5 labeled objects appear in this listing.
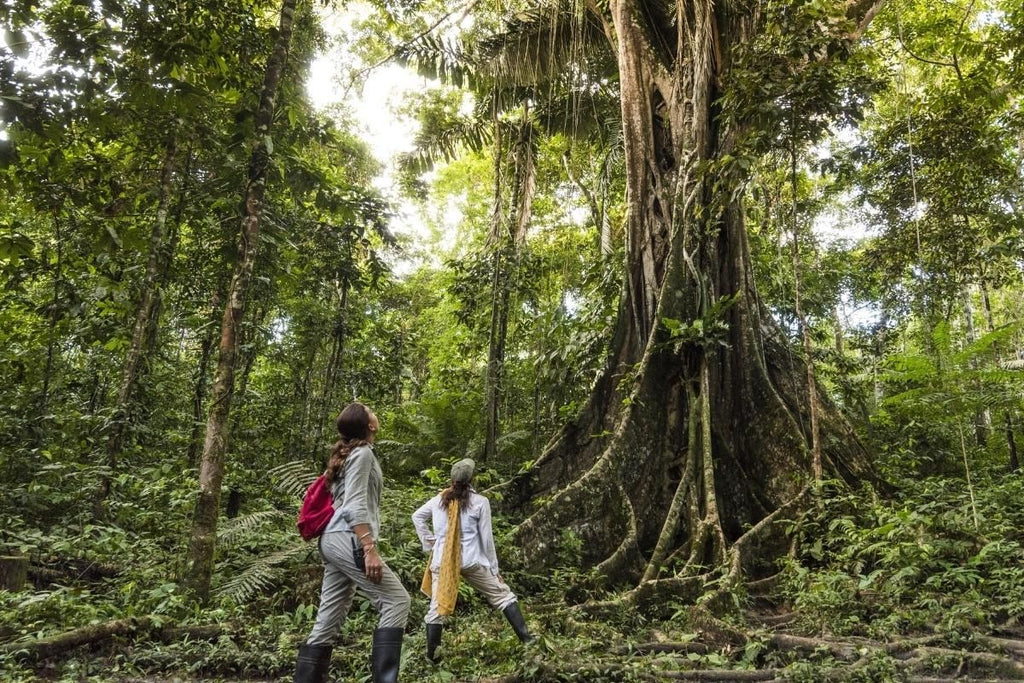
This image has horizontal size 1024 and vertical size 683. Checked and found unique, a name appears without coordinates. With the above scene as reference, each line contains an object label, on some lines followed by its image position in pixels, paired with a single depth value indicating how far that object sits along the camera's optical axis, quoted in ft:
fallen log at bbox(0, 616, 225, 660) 11.78
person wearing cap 13.82
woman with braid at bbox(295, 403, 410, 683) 10.36
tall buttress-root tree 20.08
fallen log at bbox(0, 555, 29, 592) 15.46
